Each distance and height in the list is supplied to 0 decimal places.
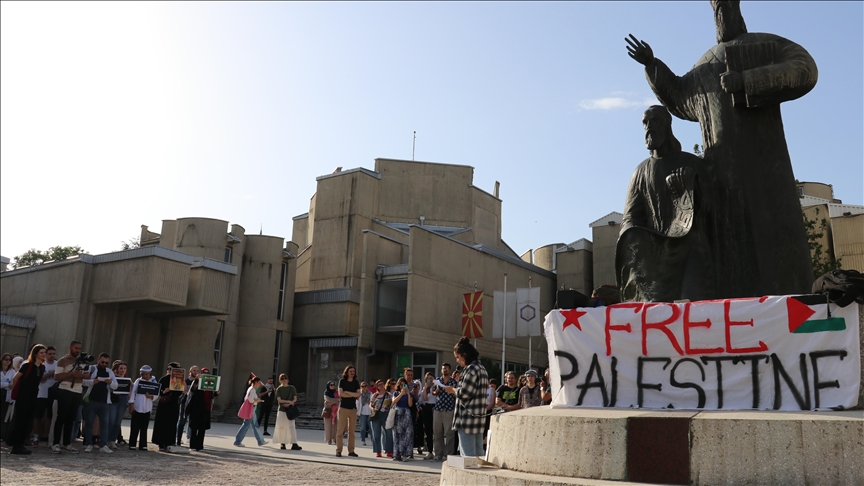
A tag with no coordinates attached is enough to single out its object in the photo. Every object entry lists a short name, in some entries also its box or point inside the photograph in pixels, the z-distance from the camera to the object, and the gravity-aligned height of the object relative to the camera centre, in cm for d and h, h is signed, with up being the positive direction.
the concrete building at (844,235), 3259 +775
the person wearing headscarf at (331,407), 1761 -53
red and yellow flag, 3394 +357
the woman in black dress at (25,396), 1127 -37
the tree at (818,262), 2258 +458
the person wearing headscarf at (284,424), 1565 -84
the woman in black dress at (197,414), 1412 -65
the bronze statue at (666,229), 736 +174
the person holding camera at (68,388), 1234 -23
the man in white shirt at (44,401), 1244 -48
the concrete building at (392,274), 3497 +597
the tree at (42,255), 5012 +791
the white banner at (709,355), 584 +41
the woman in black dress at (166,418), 1372 -74
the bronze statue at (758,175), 737 +235
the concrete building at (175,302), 3047 +326
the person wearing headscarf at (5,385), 1338 -25
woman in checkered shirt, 766 -11
